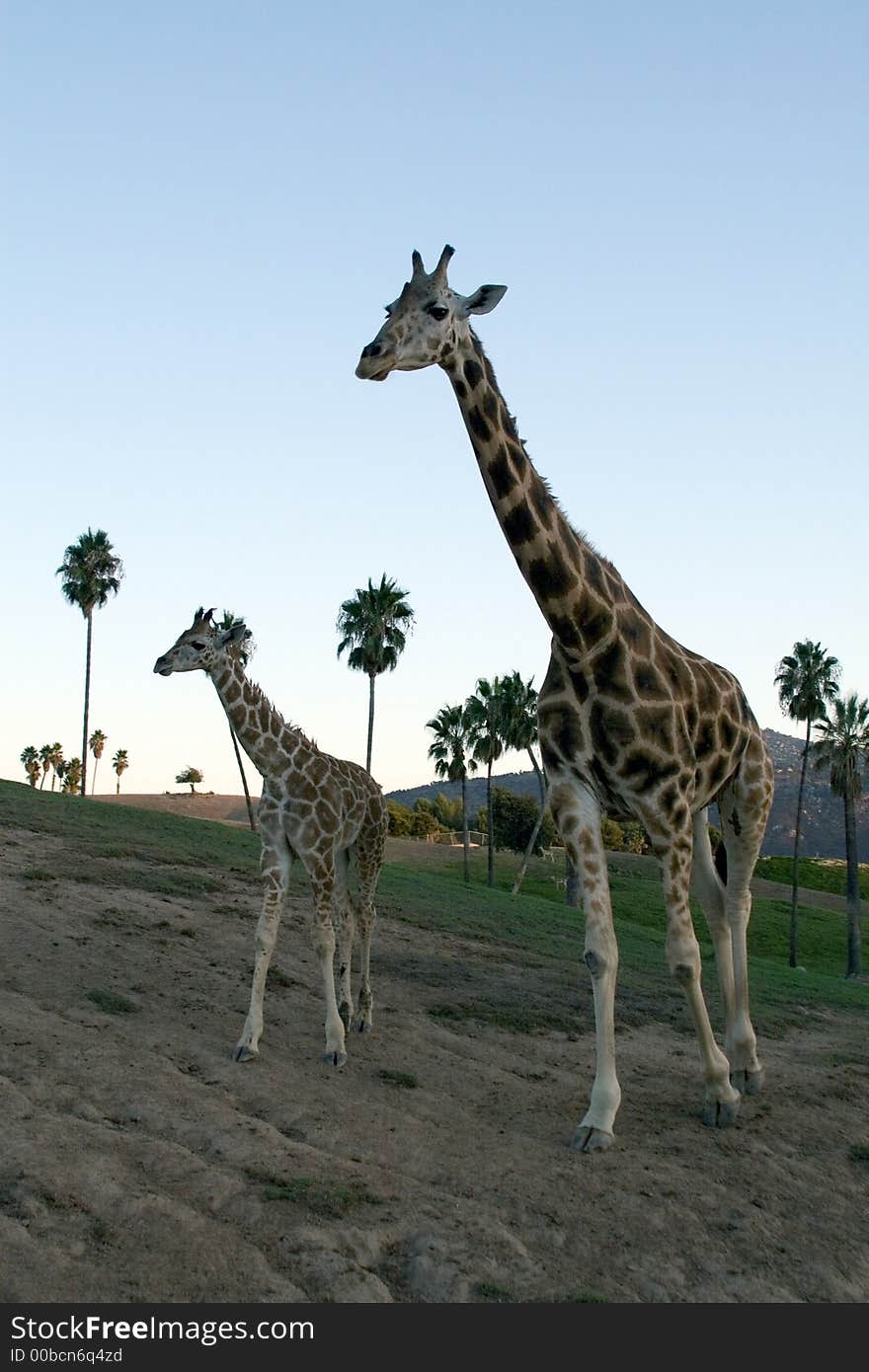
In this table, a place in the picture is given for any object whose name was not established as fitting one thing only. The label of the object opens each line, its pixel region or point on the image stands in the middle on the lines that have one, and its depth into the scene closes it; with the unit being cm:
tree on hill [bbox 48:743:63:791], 12256
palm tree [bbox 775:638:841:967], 5247
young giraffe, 1156
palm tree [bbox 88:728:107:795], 12500
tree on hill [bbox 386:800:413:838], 8329
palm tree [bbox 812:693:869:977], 5334
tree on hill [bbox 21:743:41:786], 12206
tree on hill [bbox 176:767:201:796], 13888
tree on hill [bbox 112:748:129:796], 12875
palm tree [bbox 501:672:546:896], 5978
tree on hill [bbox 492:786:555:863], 7538
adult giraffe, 918
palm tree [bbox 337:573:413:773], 5491
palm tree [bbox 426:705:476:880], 6500
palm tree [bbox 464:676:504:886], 6075
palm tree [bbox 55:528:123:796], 6278
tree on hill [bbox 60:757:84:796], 12694
